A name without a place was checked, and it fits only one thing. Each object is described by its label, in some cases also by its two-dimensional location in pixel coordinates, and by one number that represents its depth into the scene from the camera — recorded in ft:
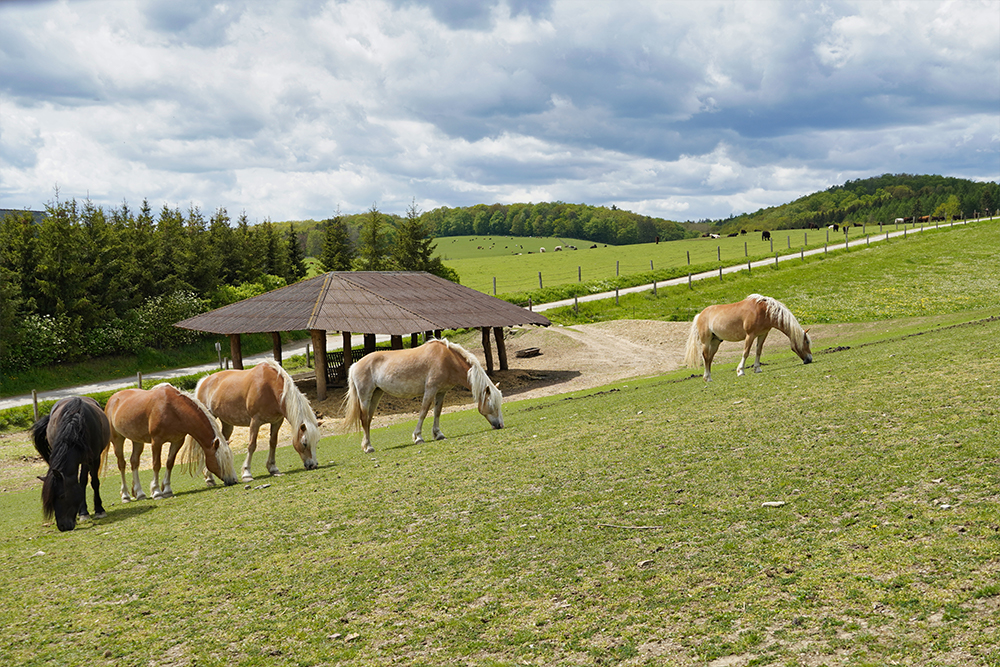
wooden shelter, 85.87
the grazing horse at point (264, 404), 41.70
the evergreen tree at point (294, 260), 215.51
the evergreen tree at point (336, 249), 201.05
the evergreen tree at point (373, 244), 184.65
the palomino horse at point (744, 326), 58.85
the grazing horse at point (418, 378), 47.32
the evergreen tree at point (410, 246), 173.37
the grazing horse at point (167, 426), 39.11
